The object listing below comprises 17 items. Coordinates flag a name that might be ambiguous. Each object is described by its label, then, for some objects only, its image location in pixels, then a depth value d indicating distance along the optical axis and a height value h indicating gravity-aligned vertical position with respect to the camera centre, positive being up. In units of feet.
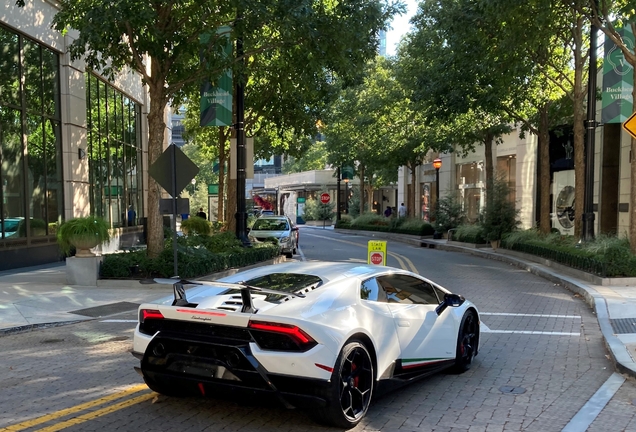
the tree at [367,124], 113.09 +15.28
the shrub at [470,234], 85.32 -5.20
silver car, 71.10 -4.04
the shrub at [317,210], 200.64 -3.95
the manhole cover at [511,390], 19.83 -6.51
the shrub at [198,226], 78.07 -3.60
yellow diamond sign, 26.68 +3.38
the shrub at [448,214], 105.91 -2.73
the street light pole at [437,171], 104.63 +5.15
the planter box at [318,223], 203.31 -8.35
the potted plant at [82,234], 42.80 -2.57
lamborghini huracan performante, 14.74 -3.78
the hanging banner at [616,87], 52.16 +10.00
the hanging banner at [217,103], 53.62 +8.81
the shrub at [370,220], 135.54 -4.95
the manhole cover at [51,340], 27.43 -6.63
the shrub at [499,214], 79.51 -2.03
